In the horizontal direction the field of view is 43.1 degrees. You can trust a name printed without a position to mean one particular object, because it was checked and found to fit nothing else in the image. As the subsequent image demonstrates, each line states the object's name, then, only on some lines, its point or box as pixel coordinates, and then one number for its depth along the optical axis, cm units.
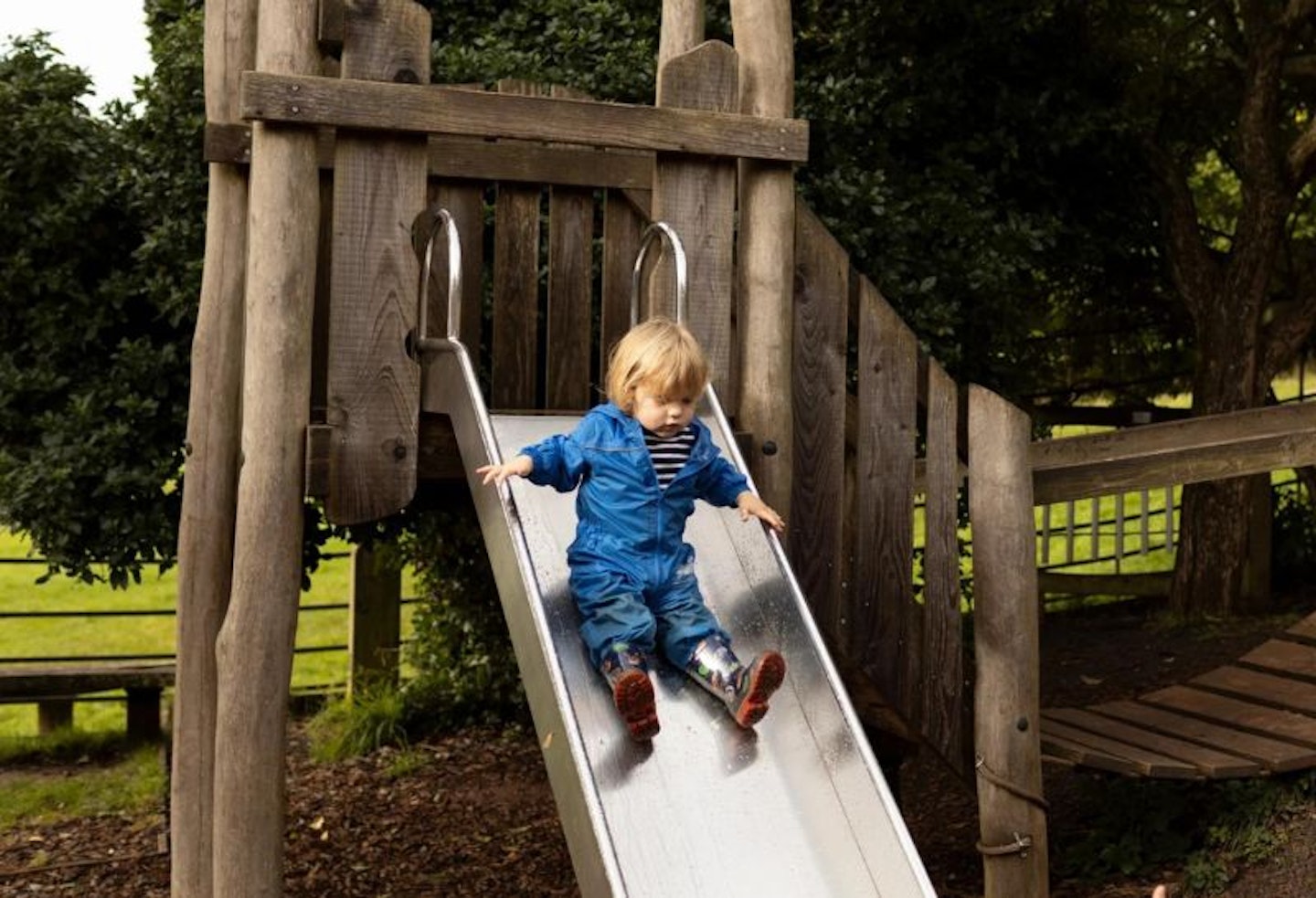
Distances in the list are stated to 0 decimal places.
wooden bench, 820
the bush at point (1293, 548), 980
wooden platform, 482
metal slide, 354
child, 397
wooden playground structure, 446
